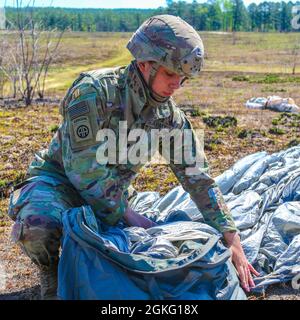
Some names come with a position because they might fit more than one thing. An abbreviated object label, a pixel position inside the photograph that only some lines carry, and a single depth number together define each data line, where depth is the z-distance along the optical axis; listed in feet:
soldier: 8.25
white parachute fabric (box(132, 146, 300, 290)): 10.24
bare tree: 32.14
